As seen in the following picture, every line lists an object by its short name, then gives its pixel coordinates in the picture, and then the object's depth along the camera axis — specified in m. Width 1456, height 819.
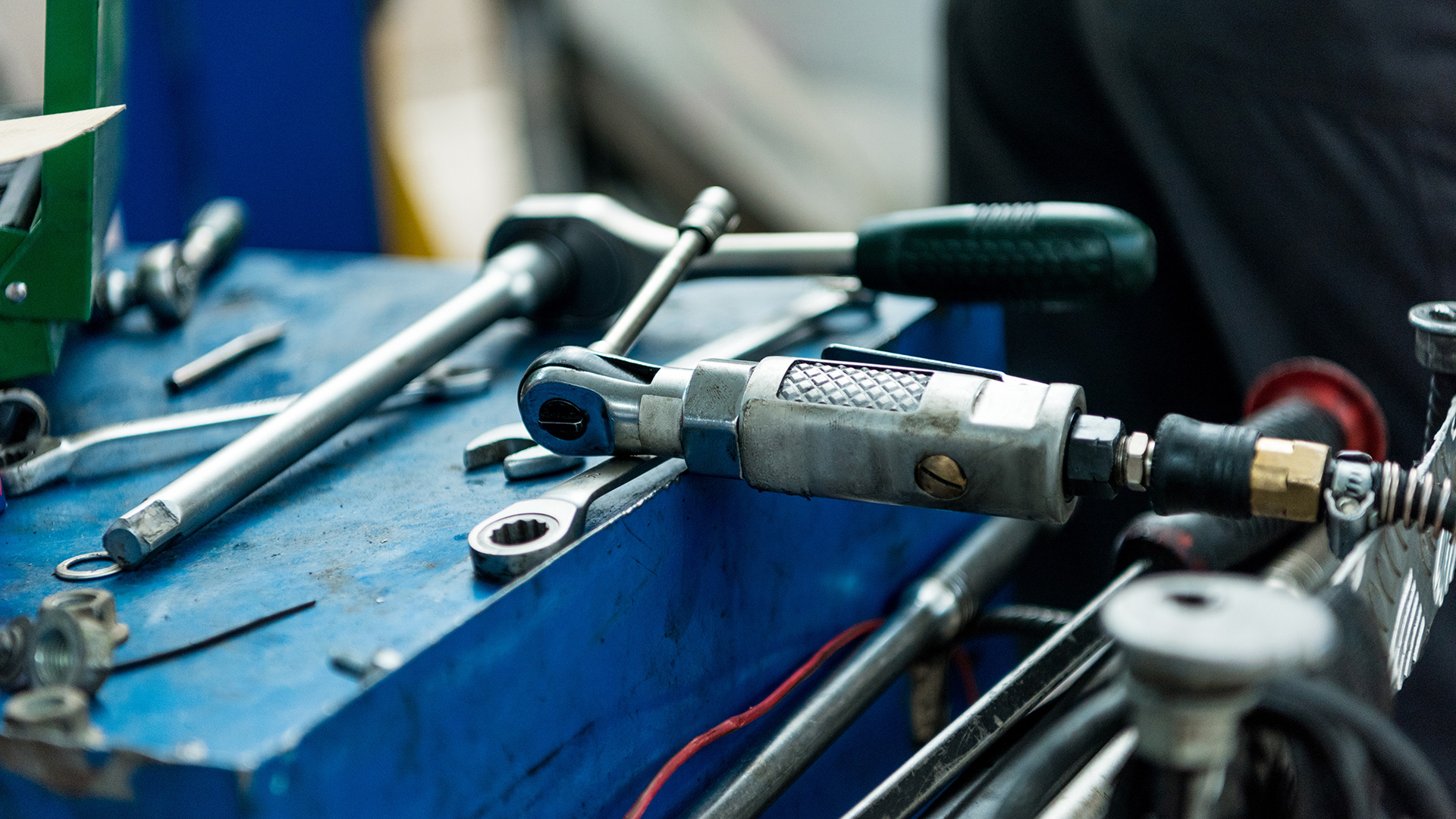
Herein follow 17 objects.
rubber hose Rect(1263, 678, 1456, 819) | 0.32
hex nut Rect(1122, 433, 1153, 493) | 0.42
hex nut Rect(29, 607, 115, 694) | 0.38
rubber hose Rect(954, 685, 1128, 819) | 0.35
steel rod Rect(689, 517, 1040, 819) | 0.52
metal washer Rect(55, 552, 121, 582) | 0.47
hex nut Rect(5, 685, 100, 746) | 0.35
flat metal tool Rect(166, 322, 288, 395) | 0.72
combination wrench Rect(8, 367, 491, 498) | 0.58
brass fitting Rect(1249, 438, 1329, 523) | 0.40
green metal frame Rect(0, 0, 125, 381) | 0.61
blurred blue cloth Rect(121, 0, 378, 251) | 1.78
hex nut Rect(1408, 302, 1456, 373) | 0.51
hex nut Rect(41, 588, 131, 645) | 0.41
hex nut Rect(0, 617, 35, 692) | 0.39
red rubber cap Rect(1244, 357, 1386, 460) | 0.70
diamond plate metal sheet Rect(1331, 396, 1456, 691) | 0.47
